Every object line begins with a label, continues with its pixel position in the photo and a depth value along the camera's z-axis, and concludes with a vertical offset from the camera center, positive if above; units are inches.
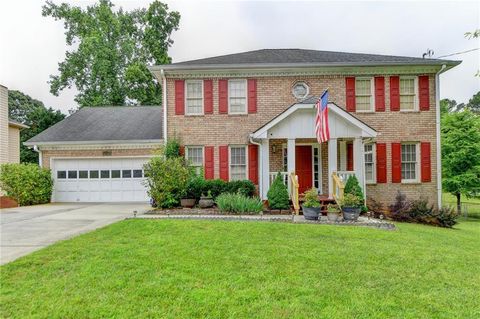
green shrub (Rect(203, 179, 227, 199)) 456.4 -38.2
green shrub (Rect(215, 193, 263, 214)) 390.3 -56.9
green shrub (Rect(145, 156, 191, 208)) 418.6 -23.2
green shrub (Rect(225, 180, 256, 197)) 451.5 -38.4
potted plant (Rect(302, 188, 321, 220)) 347.9 -52.6
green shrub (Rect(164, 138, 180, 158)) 487.2 +22.7
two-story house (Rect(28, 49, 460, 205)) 492.1 +85.2
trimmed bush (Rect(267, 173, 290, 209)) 408.2 -47.2
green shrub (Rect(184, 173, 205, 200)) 458.6 -41.0
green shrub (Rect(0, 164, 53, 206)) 528.1 -34.4
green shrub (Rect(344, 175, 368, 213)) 396.5 -36.8
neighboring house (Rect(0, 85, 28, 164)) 605.3 +63.1
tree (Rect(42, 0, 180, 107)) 960.9 +353.7
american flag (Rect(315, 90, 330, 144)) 348.2 +49.8
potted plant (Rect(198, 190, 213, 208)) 431.2 -57.2
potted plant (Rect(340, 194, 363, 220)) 352.5 -54.7
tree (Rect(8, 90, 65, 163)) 828.0 +113.1
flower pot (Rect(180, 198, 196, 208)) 443.8 -60.8
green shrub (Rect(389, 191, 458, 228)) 430.3 -78.5
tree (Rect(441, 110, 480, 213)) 711.1 +13.6
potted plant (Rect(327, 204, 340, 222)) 348.8 -62.0
